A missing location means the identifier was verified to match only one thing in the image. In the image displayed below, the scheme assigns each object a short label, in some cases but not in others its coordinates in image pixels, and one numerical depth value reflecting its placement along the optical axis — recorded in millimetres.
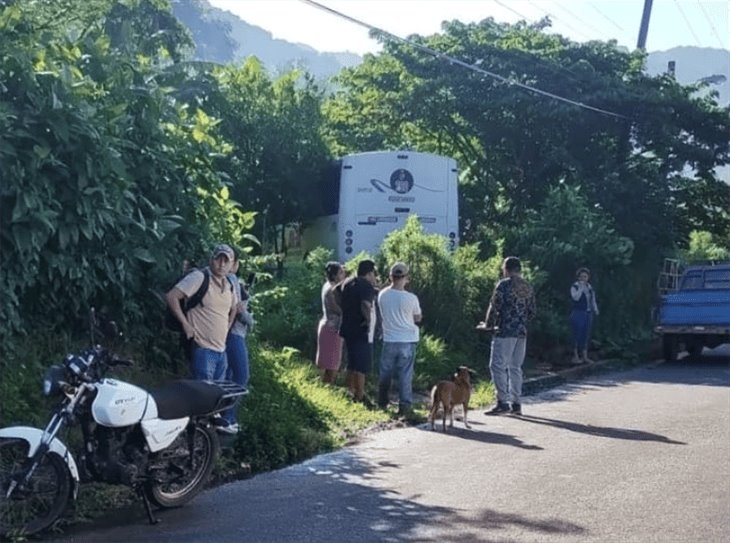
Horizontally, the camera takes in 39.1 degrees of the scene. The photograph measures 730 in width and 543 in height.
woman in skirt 12266
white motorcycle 6375
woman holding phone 18156
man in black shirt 11609
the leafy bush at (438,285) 15711
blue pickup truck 19375
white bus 19625
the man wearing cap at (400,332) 11430
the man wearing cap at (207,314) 8680
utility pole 27391
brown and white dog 10727
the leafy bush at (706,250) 34188
